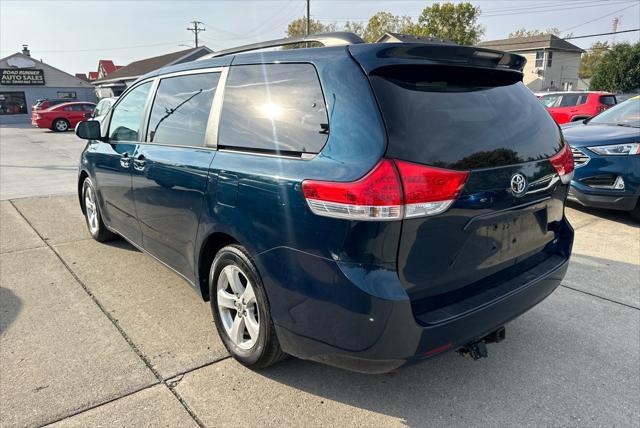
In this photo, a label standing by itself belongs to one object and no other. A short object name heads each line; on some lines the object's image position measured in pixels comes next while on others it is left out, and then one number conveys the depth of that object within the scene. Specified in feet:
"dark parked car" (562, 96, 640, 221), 17.92
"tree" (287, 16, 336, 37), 192.34
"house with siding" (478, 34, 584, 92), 152.46
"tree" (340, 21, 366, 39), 189.82
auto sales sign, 123.85
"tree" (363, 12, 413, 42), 178.09
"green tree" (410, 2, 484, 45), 161.27
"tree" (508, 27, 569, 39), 239.30
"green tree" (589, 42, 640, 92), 106.01
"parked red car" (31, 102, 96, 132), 78.89
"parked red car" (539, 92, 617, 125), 49.39
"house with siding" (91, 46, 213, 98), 116.85
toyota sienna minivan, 6.31
